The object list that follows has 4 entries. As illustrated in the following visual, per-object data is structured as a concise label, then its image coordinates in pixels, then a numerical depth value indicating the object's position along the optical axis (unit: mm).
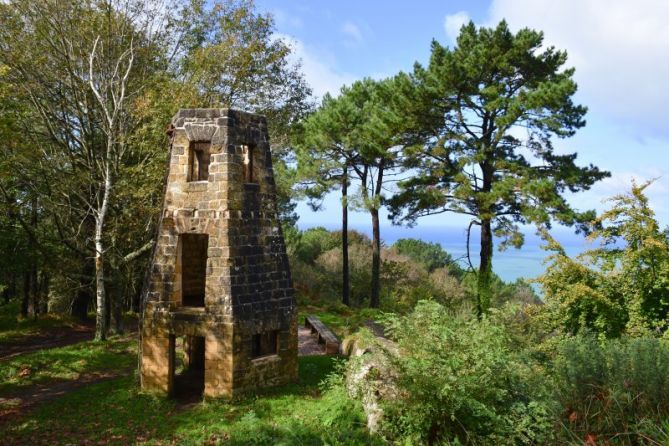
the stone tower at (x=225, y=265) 11336
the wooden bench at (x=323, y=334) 16094
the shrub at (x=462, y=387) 7215
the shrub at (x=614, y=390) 5629
